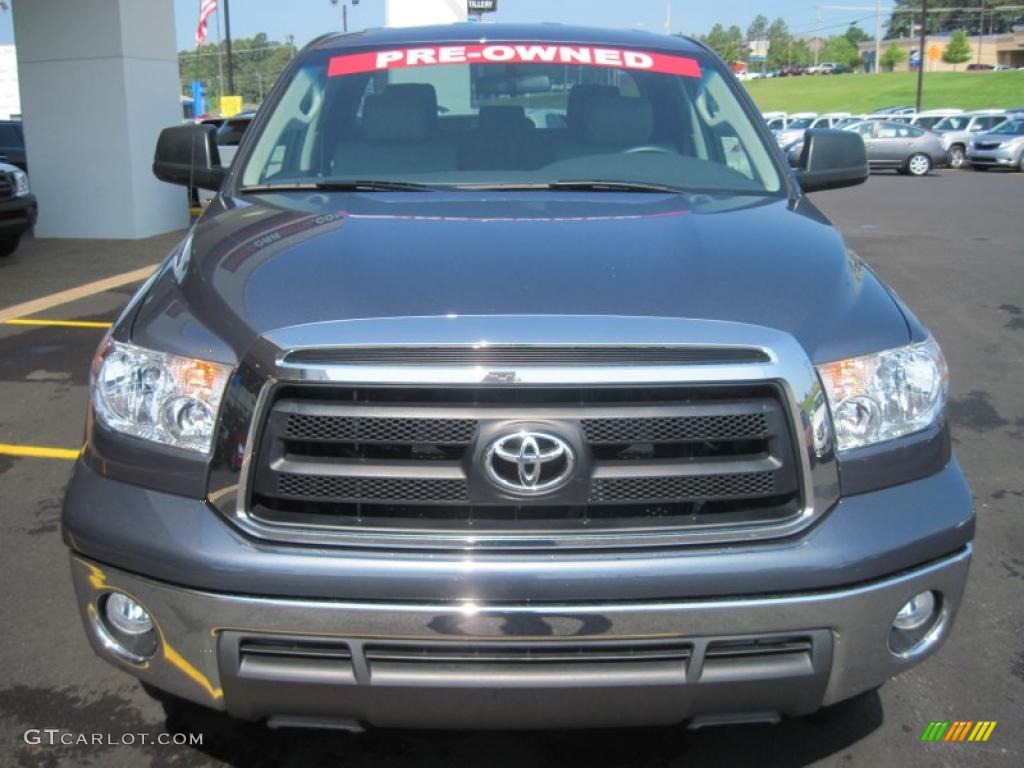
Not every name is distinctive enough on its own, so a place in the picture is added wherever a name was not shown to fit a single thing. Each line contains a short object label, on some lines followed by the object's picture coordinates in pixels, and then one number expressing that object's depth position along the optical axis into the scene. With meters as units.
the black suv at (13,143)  16.12
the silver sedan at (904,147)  28.70
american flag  33.19
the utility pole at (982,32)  121.54
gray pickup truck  2.06
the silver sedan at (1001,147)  27.84
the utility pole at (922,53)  49.62
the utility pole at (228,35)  37.28
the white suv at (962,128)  30.66
